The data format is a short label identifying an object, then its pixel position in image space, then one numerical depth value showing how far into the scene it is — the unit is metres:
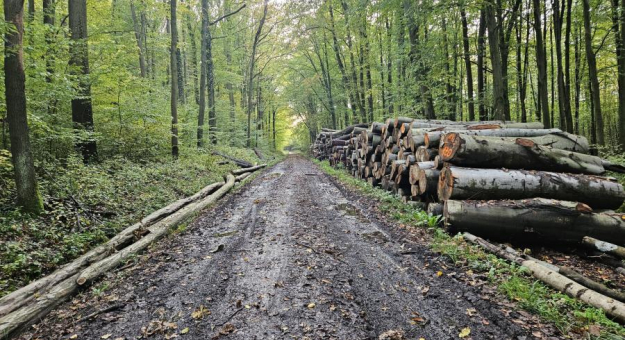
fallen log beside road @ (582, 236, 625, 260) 4.54
